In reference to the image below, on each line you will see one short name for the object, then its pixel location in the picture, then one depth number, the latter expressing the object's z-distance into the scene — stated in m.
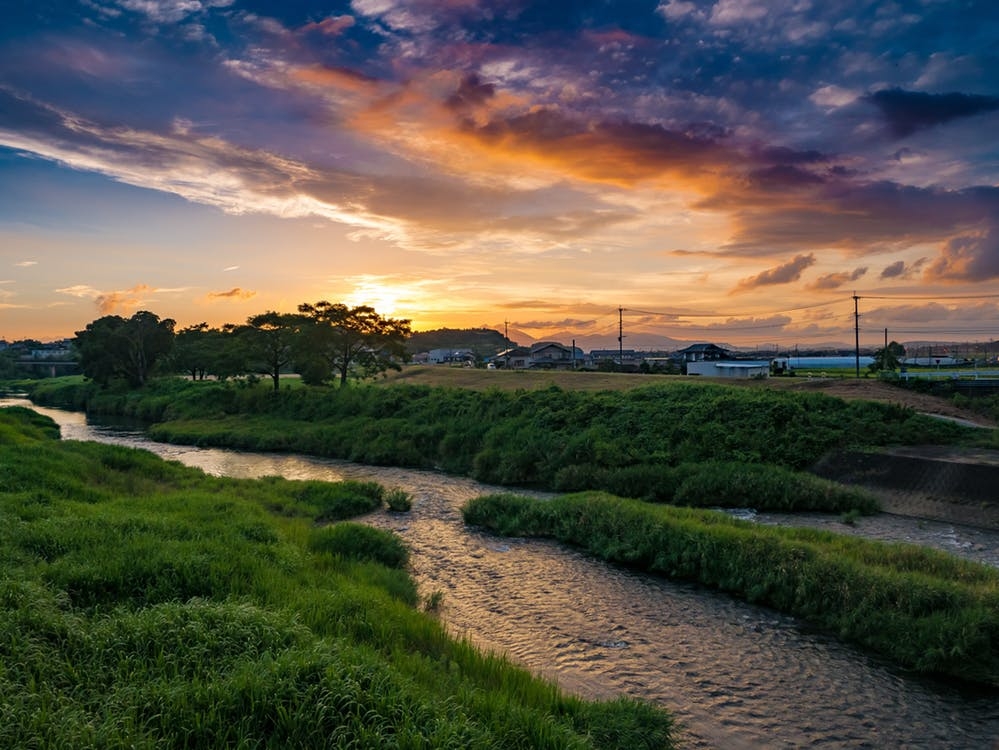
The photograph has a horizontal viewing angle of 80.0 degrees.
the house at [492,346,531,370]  102.38
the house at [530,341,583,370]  99.06
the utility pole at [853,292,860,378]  64.44
